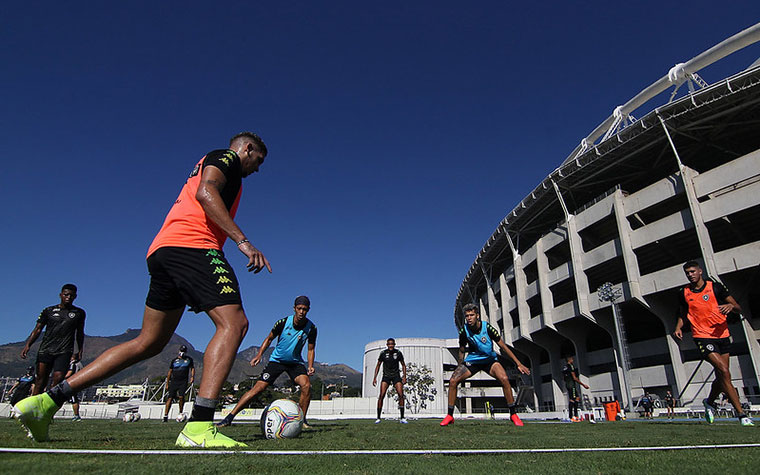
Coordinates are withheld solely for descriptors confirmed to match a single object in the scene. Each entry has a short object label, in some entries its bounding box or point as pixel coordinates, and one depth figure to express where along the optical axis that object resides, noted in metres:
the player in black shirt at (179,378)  11.08
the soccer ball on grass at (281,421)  4.55
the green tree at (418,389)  72.50
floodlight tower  28.07
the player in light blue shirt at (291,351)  7.39
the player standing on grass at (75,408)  8.62
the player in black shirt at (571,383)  14.57
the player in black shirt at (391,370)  11.02
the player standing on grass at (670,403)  22.89
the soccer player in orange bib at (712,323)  6.35
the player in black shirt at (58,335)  6.77
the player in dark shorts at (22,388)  12.67
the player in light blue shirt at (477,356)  7.56
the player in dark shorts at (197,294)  2.97
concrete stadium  24.23
